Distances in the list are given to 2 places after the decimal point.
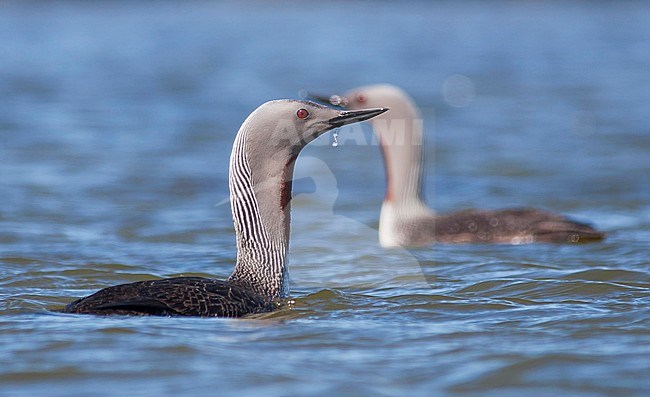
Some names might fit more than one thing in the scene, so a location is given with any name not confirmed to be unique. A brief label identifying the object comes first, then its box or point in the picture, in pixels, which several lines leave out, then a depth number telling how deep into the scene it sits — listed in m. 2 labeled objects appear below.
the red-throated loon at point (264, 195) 13.34
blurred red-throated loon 19.78
